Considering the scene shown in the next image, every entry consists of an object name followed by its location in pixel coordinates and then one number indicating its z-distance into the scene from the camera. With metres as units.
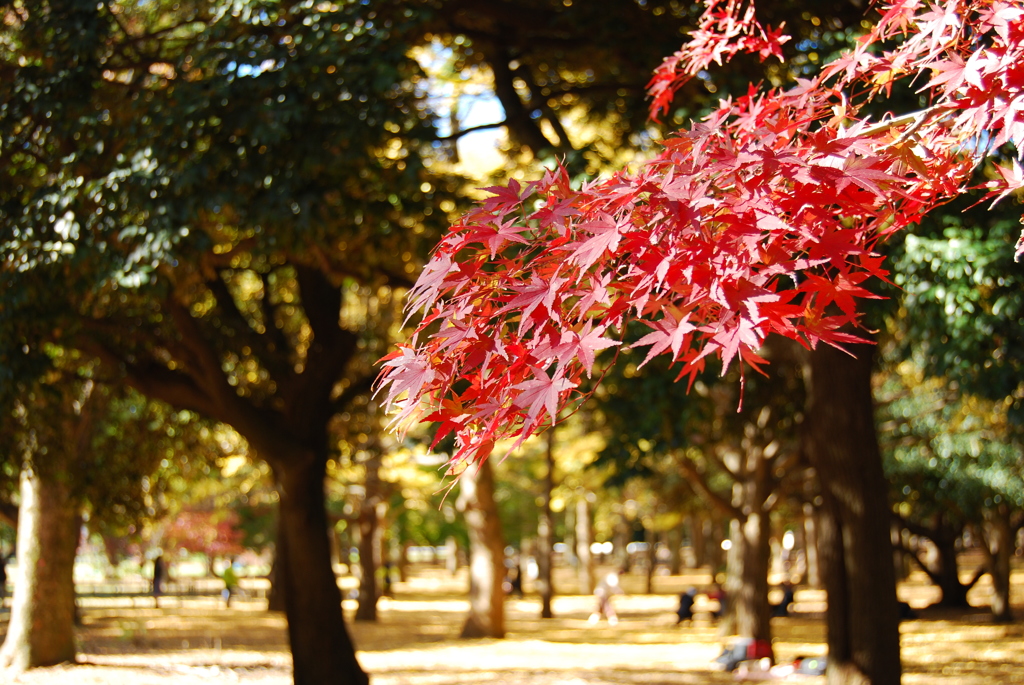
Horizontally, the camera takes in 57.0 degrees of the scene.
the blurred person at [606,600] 23.03
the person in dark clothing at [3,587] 25.97
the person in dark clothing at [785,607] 22.67
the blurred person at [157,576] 27.42
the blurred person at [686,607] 21.97
